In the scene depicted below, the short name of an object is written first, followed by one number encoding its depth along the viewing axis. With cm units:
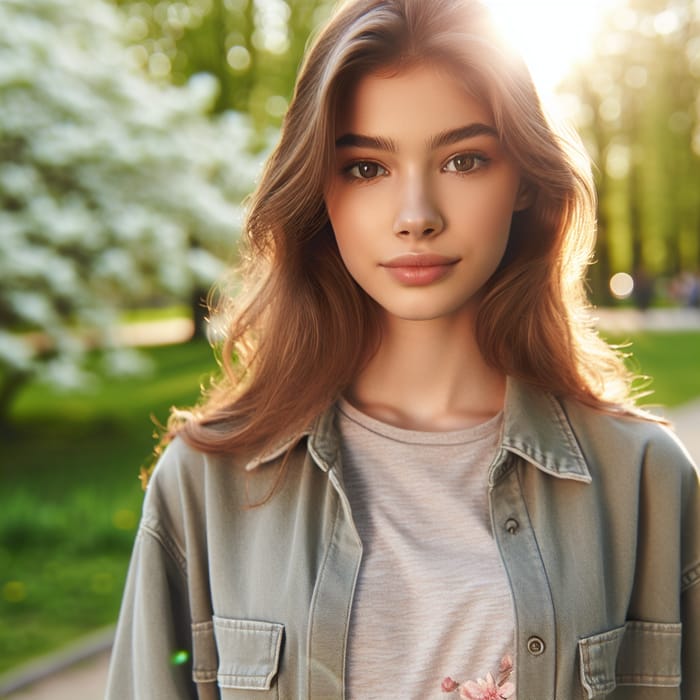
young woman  186
